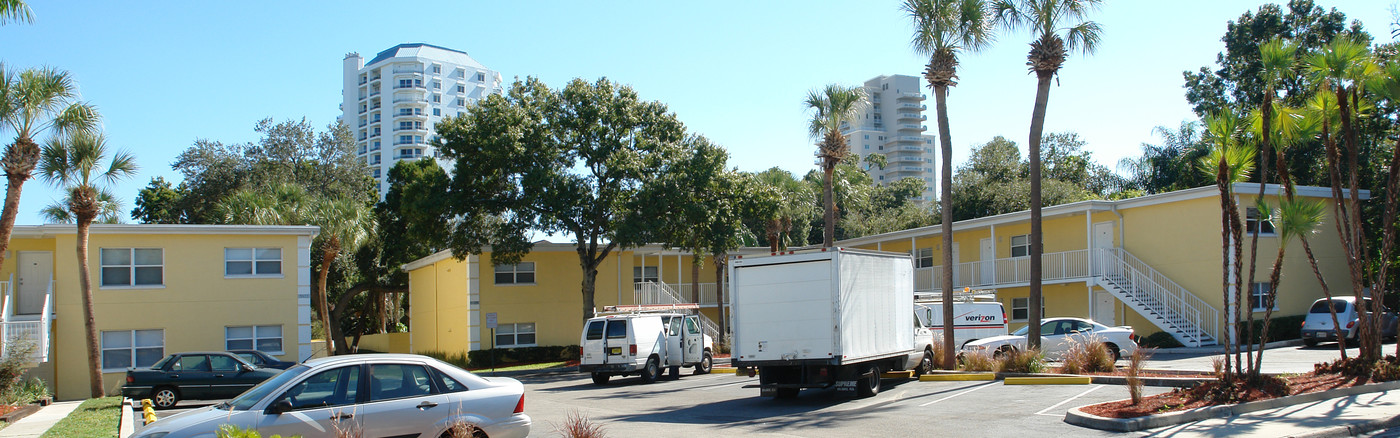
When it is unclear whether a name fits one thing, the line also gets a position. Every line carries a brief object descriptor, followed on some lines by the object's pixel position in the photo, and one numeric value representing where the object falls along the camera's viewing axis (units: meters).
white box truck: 15.70
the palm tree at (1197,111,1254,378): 13.34
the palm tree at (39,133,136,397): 22.16
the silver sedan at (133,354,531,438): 9.01
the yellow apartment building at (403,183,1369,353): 28.28
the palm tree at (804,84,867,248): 27.91
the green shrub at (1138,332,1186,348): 26.94
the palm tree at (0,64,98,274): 19.02
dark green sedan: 19.73
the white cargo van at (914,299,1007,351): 24.47
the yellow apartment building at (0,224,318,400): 25.64
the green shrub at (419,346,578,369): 32.94
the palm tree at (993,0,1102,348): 21.53
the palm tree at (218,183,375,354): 34.81
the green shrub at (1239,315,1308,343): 27.11
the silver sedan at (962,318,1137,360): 20.94
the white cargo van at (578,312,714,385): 23.50
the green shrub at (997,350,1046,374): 18.20
